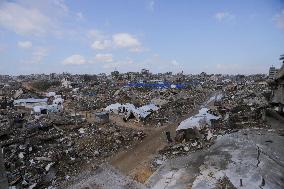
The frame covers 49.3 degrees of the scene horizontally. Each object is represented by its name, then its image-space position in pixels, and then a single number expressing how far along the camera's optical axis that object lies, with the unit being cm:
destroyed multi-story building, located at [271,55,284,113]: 1744
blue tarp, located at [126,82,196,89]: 4803
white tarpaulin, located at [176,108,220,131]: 1905
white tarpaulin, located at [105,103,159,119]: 2541
